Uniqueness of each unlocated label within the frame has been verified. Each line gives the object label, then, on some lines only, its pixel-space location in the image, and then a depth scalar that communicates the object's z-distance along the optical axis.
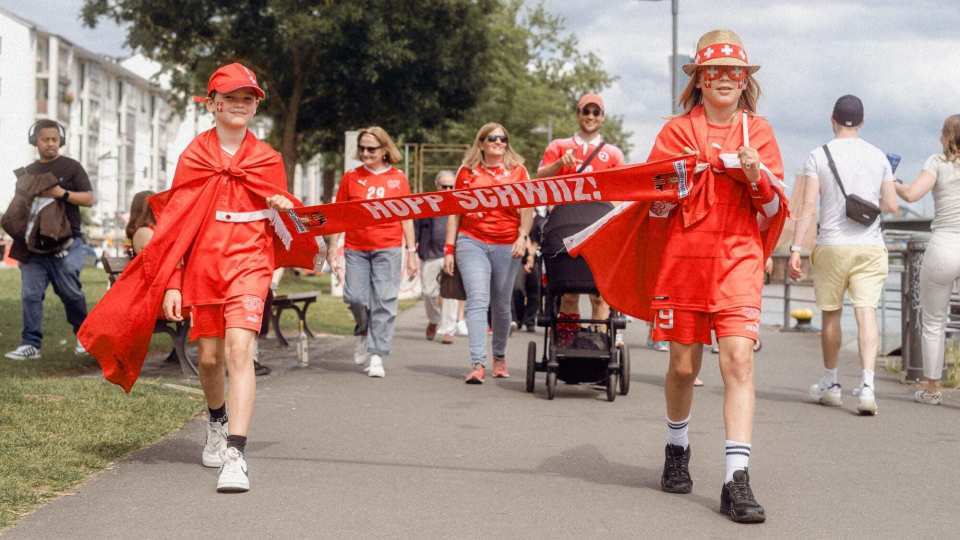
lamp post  19.00
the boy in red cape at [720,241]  5.50
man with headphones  10.90
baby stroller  9.06
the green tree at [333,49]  28.22
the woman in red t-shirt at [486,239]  10.18
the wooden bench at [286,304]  12.45
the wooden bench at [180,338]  9.94
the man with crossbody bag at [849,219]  8.98
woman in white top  9.14
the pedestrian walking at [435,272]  15.47
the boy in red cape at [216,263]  5.94
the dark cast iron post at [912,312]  10.92
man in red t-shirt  9.41
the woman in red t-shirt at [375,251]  10.74
